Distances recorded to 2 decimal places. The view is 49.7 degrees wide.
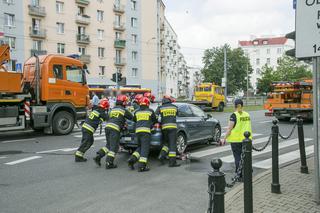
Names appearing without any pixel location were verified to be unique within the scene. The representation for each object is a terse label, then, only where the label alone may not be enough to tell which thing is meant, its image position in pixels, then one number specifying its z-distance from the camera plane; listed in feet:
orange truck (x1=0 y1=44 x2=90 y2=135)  42.57
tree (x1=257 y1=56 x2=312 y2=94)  244.83
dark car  30.04
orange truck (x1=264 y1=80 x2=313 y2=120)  62.13
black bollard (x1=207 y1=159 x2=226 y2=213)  10.85
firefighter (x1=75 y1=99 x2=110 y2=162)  29.48
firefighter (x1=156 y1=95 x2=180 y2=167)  28.05
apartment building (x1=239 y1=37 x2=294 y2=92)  370.12
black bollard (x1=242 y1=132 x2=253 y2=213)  14.44
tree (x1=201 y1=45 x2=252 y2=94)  271.08
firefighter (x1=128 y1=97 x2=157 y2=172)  26.09
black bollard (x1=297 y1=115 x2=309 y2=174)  22.88
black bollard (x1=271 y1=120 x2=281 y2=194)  18.62
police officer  22.85
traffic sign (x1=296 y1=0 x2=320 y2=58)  15.72
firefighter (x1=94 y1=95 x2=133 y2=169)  27.45
